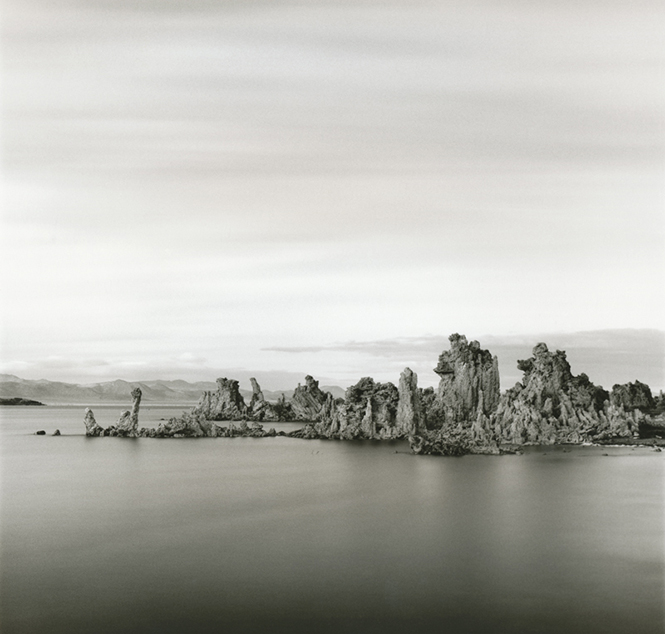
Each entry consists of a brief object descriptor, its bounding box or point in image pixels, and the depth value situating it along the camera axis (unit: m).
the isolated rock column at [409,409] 85.38
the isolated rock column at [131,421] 94.12
